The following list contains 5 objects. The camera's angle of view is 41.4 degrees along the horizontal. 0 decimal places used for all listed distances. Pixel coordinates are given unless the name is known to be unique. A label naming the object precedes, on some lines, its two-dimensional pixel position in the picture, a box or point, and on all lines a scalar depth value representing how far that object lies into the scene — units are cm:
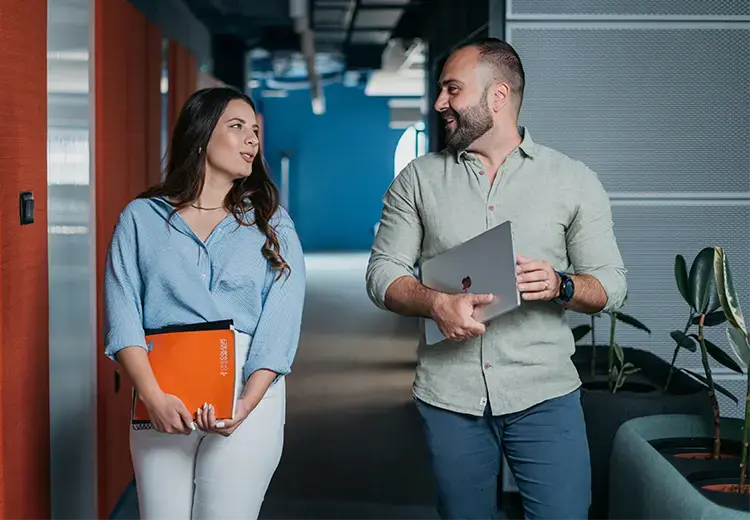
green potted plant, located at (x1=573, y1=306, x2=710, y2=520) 311
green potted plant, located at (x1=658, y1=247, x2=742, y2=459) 261
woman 206
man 221
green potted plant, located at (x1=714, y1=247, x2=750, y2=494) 223
